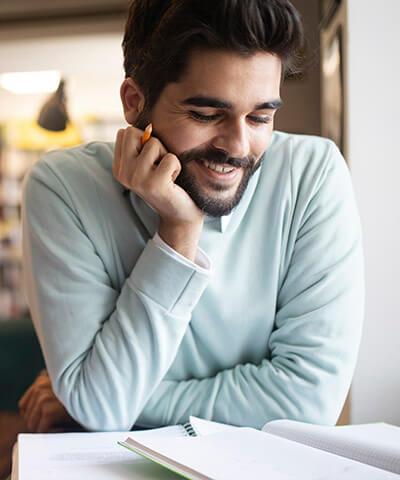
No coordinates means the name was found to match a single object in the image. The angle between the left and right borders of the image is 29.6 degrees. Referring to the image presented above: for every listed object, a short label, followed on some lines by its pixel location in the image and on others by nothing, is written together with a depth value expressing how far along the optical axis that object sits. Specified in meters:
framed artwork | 1.72
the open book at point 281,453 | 0.72
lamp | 4.66
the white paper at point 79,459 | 0.81
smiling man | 1.05
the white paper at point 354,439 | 0.77
